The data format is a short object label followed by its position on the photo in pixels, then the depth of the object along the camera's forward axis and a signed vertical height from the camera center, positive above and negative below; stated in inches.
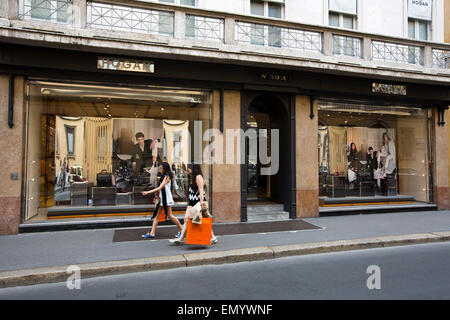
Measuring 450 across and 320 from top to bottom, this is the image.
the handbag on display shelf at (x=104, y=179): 380.2 -12.1
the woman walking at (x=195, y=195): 256.5 -21.2
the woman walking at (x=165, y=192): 276.1 -21.3
